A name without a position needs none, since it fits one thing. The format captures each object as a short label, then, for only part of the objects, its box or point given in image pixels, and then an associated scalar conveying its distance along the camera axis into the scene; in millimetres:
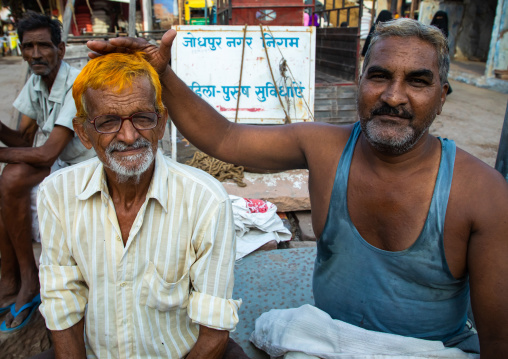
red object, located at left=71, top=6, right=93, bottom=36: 14336
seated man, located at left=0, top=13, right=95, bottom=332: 2545
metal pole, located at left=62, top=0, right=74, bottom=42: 5366
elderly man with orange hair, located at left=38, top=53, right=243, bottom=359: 1511
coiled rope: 4094
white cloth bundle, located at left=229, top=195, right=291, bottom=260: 3142
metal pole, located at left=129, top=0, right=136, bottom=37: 5270
